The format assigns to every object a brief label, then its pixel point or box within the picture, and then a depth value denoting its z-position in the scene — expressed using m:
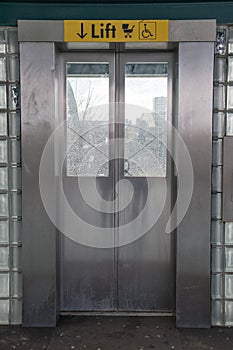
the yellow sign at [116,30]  3.45
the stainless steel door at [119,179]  3.83
